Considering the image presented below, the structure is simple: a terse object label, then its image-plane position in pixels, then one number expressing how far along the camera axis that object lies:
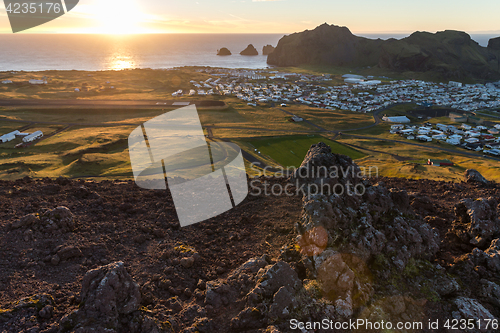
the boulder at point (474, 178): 30.69
